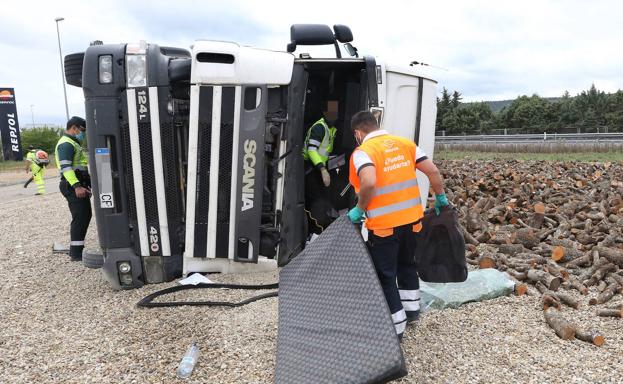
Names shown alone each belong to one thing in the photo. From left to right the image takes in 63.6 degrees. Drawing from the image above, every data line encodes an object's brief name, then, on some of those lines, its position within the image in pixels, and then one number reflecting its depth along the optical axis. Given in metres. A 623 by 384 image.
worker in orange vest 3.39
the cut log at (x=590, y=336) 3.53
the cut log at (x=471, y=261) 5.42
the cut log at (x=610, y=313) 3.97
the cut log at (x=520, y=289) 4.46
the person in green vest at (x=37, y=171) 14.41
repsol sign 25.73
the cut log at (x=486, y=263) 5.15
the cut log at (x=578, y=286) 4.52
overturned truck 4.61
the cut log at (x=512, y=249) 5.70
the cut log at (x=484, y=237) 6.18
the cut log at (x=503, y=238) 6.00
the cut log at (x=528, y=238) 5.95
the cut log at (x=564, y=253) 5.30
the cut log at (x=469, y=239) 6.05
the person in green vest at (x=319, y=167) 5.33
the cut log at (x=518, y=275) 4.81
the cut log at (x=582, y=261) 5.23
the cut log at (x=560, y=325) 3.63
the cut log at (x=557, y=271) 4.82
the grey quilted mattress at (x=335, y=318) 2.62
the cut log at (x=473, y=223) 6.57
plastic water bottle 3.29
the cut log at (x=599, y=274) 4.76
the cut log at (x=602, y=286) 4.59
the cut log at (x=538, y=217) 6.71
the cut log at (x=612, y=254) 5.09
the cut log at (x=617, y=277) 4.62
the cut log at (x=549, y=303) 4.15
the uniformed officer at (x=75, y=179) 5.82
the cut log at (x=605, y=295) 4.30
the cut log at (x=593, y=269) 4.90
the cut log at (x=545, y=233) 6.20
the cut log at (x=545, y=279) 4.54
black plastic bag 3.91
